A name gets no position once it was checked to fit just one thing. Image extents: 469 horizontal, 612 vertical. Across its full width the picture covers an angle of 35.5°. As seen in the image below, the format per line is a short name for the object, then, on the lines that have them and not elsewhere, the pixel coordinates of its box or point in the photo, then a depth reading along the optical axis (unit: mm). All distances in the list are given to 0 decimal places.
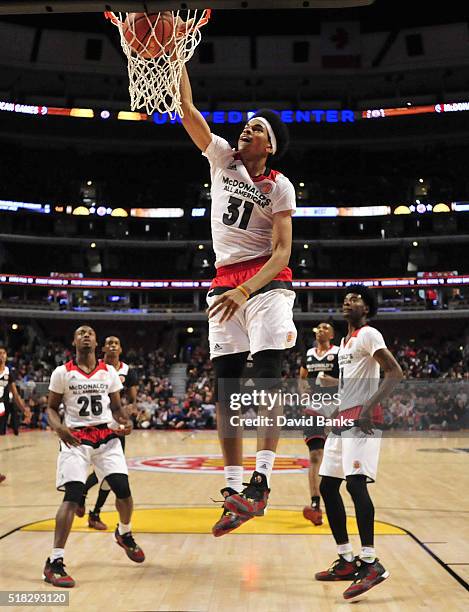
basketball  4656
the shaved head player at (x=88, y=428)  6988
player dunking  4328
